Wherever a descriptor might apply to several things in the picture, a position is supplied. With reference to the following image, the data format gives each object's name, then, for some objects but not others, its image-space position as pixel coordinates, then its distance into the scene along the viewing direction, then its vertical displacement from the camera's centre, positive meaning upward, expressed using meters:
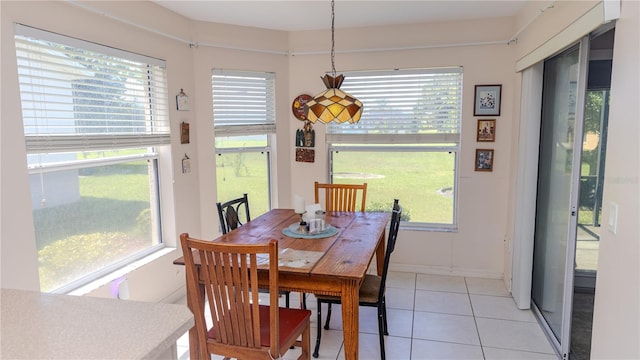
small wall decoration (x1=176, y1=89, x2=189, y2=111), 3.35 +0.31
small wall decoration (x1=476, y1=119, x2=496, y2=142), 3.69 +0.05
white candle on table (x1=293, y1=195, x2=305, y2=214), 2.92 -0.50
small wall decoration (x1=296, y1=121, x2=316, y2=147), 4.08 +0.01
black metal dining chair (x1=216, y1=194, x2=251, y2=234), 2.79 -0.58
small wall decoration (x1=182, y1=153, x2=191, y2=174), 3.45 -0.23
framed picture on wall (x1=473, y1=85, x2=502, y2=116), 3.65 +0.33
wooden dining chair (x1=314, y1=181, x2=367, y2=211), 3.56 -0.53
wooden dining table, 2.02 -0.67
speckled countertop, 0.88 -0.46
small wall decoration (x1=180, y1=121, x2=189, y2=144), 3.41 +0.04
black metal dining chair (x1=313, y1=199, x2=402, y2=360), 2.45 -0.97
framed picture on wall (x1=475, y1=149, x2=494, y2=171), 3.73 -0.22
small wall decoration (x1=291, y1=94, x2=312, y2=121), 4.06 +0.34
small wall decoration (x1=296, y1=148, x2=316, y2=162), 4.13 -0.19
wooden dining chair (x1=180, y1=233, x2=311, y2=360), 1.77 -0.77
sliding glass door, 2.29 -0.35
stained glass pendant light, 2.36 +0.18
